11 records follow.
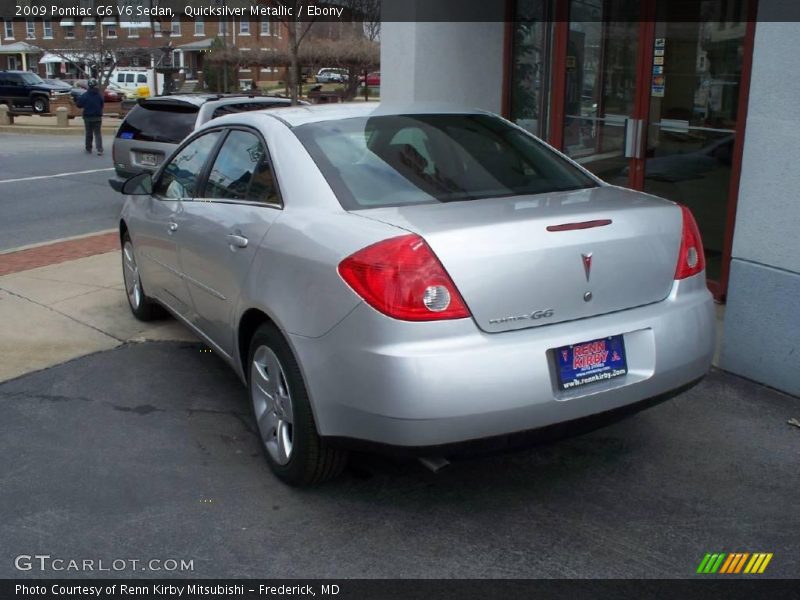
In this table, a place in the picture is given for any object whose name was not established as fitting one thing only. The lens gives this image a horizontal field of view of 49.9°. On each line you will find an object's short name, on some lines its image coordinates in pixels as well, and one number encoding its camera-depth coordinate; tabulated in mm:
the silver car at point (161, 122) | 10930
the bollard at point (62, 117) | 27828
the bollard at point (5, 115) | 29406
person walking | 19922
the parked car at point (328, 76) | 58634
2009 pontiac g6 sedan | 3174
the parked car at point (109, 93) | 43000
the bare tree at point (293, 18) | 24431
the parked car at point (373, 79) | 59769
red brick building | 57094
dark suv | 35719
